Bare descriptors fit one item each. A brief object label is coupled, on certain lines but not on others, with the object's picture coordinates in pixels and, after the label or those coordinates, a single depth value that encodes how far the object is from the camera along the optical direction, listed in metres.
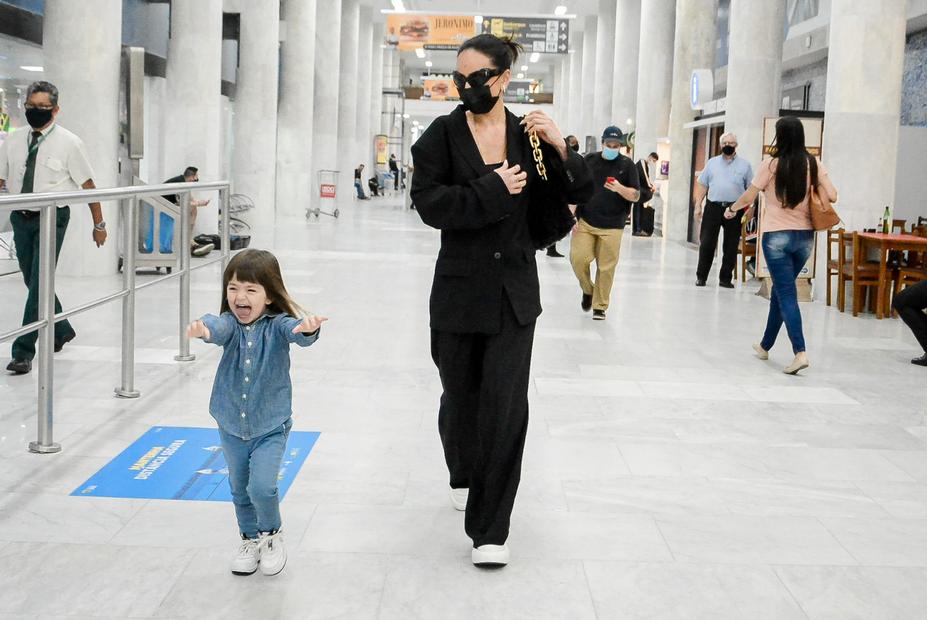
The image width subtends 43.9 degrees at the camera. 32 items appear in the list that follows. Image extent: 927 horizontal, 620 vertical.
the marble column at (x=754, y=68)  16.91
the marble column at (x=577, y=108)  46.34
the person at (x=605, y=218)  10.00
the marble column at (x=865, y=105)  11.91
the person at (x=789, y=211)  7.70
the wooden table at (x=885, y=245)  10.26
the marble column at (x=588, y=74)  42.78
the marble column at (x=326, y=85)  31.23
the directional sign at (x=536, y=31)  30.78
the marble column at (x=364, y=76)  42.84
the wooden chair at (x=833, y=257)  11.18
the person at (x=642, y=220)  22.03
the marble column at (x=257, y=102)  22.94
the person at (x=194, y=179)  14.65
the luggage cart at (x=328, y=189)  28.48
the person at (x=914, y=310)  8.13
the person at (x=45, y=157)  7.09
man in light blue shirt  13.52
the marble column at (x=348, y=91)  36.97
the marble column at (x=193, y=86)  16.73
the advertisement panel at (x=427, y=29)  31.03
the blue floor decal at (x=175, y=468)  4.57
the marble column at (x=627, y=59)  31.84
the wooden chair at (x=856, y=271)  10.90
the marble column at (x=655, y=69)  26.50
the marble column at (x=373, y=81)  49.41
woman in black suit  3.73
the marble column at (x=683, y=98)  22.84
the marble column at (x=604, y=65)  37.38
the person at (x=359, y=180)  41.44
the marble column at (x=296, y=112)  27.19
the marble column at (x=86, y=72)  12.09
